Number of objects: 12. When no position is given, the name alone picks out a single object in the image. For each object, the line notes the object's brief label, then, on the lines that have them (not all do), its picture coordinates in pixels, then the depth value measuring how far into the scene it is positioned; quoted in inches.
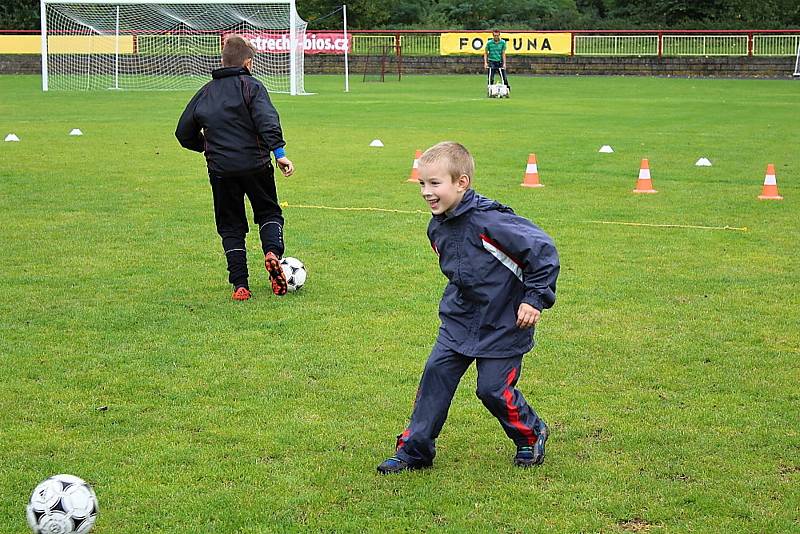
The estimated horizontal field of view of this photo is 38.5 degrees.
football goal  1477.6
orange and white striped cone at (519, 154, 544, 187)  546.0
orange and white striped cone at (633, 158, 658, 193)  527.2
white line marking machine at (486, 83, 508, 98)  1290.6
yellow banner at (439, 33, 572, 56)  1861.5
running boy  182.5
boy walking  315.0
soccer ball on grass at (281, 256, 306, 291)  326.6
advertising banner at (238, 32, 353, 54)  1857.8
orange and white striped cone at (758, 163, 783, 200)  505.0
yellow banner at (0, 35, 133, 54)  1574.8
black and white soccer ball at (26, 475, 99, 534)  159.8
